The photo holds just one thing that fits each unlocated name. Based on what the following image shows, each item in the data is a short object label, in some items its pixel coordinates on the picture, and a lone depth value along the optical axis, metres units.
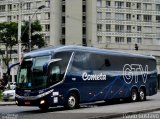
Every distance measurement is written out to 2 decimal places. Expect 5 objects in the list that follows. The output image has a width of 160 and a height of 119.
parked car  36.62
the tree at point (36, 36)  66.44
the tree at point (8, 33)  67.50
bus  23.31
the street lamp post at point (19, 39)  42.91
